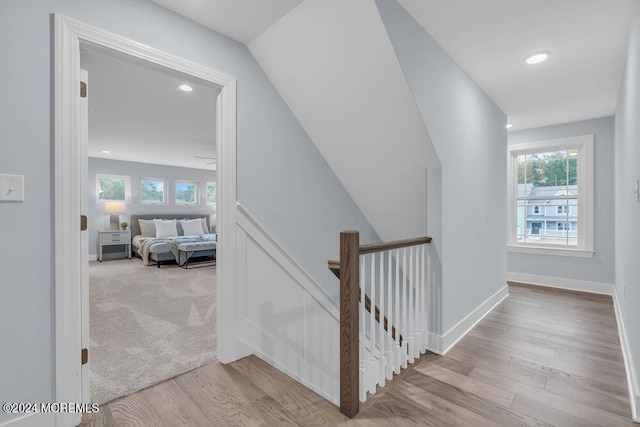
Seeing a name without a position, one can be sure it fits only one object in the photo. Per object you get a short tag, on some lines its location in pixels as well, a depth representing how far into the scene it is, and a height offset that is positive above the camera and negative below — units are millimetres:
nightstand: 6816 -604
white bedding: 6039 -697
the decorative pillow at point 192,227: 7656 -378
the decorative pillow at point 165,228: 7137 -383
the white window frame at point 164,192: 7859 +567
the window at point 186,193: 8398 +578
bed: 6086 -667
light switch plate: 1359 +115
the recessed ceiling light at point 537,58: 2518 +1337
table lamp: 7066 +43
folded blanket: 6148 -674
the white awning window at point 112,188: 7066 +604
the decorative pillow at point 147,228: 7324 -376
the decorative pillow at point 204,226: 8297 -386
